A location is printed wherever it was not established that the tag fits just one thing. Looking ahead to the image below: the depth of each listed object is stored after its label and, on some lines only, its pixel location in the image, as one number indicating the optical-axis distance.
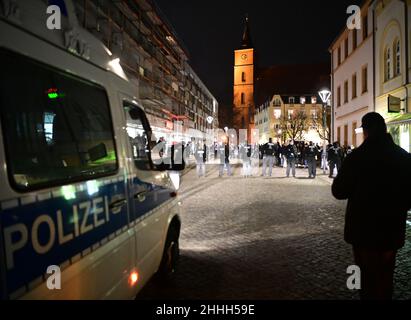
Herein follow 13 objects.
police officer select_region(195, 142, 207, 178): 21.25
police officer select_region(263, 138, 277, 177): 20.06
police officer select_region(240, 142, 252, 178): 22.28
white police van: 2.10
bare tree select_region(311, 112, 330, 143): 60.25
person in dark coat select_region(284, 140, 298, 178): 20.11
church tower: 108.62
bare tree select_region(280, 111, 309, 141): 66.19
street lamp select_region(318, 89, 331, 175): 23.81
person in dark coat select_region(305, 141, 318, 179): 19.39
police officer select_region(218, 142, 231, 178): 21.21
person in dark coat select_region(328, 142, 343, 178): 19.14
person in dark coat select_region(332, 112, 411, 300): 3.23
